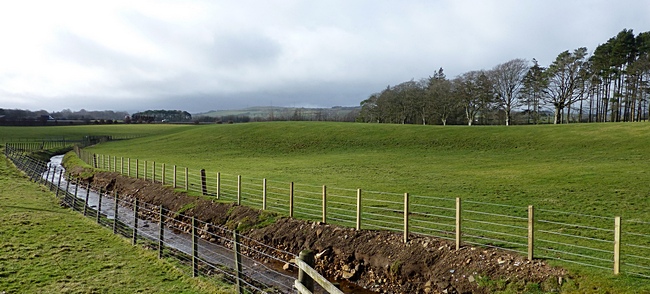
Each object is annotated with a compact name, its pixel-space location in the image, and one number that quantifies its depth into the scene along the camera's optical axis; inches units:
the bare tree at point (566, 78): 2645.2
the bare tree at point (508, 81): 3056.1
